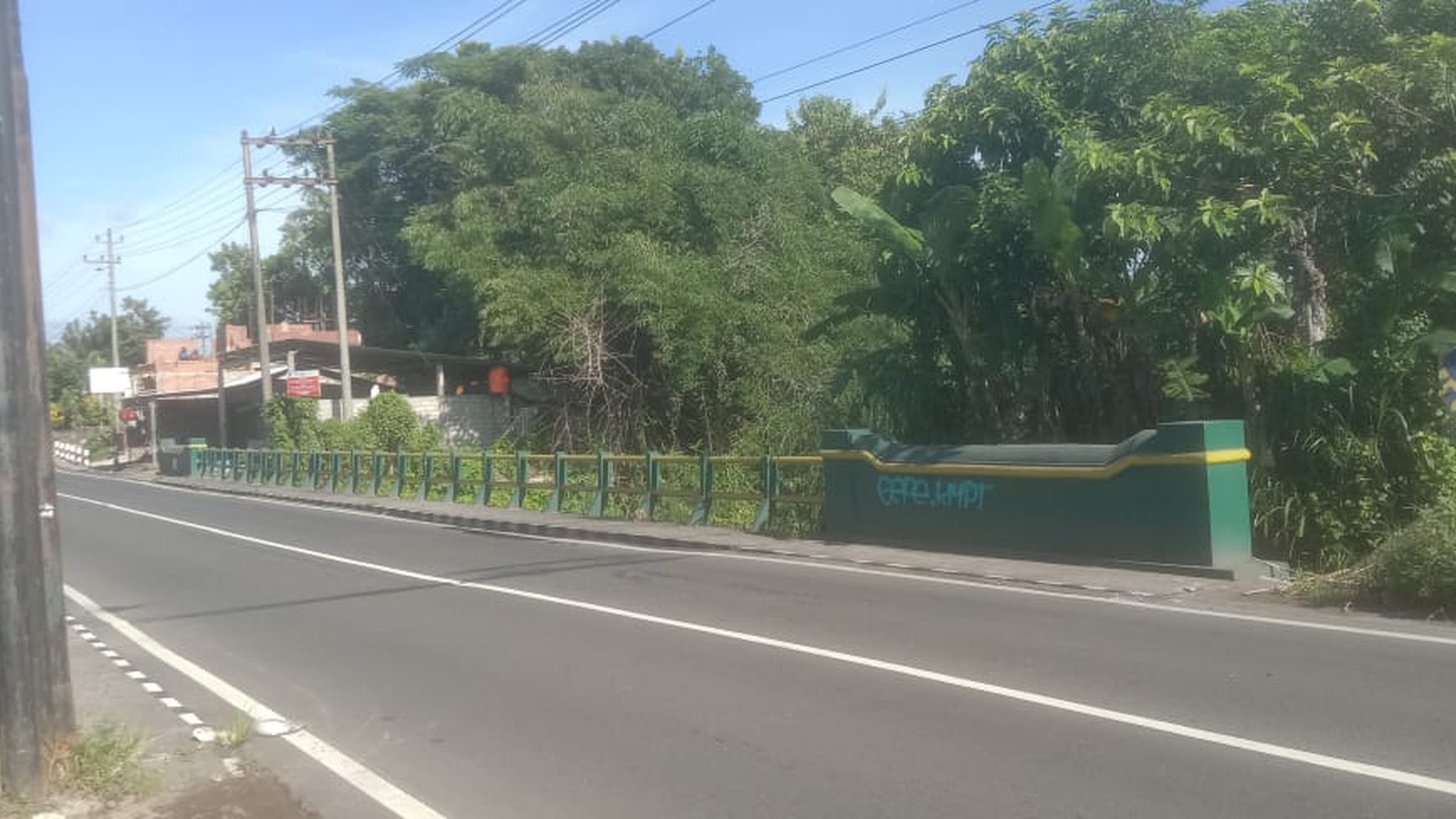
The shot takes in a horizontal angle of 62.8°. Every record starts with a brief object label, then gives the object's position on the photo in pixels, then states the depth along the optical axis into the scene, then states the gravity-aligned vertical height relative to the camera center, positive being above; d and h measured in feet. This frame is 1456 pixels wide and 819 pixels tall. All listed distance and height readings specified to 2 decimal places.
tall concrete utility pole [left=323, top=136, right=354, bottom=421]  115.03 +9.87
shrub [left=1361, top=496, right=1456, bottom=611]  31.09 -5.22
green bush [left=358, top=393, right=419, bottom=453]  122.01 -1.01
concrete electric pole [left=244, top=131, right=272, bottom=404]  125.39 +13.09
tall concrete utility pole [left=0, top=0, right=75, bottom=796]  17.85 -1.07
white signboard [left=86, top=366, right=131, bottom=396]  204.44 +7.74
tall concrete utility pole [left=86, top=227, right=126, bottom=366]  205.98 +23.40
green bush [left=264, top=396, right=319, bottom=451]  129.80 -0.31
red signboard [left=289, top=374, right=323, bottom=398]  130.00 +3.34
